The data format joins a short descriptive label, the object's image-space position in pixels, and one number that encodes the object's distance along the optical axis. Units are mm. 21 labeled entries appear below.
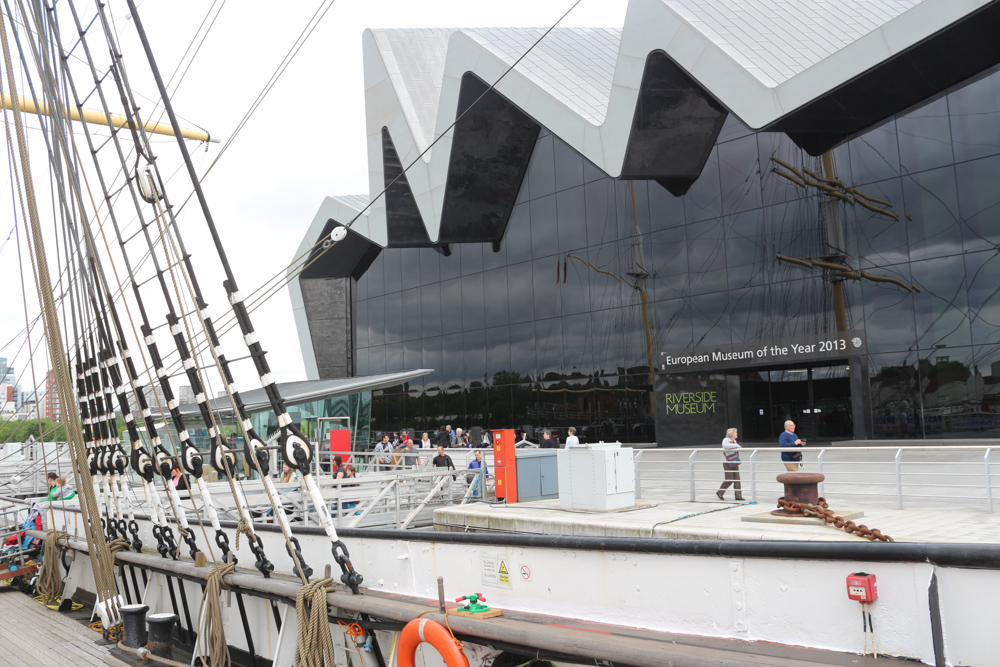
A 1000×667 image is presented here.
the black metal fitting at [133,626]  9602
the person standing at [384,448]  27078
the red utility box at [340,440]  24255
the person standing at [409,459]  25255
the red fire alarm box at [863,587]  4008
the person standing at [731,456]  12628
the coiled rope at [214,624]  8258
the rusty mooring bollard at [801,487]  7219
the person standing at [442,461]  18844
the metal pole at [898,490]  11031
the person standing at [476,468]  16605
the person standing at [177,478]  10266
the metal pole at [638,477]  13680
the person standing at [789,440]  13422
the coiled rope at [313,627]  6480
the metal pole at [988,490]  10124
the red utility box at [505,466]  14797
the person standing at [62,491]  16842
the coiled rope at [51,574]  13836
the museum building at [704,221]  19375
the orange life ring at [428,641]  5113
